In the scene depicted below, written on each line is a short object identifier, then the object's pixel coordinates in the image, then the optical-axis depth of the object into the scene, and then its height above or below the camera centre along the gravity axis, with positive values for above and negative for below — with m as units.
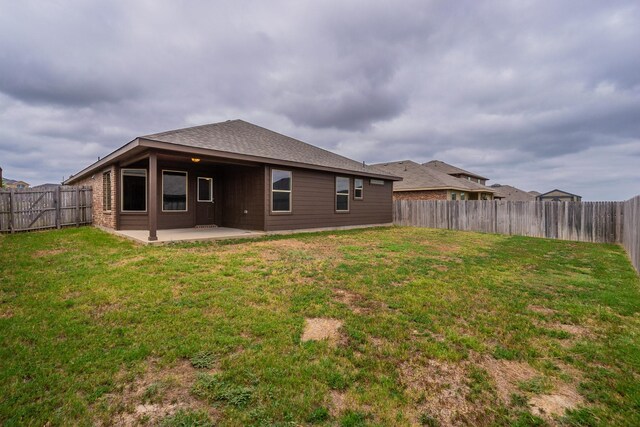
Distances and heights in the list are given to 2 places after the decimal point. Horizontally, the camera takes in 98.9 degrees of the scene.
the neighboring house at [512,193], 36.66 +2.58
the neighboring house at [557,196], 36.75 +2.14
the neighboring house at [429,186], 20.52 +1.99
